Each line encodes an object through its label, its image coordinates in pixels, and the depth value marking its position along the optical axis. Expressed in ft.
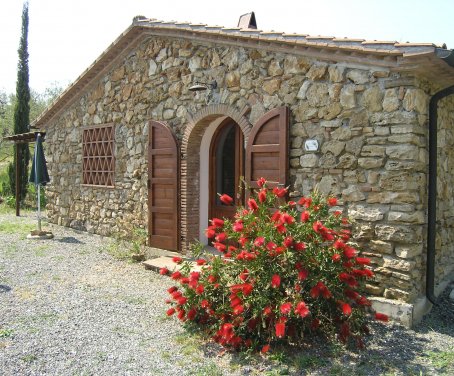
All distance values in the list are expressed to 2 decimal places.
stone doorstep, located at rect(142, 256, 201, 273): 22.54
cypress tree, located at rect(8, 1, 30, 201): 54.70
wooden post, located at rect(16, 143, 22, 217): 46.16
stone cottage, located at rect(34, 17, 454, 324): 15.72
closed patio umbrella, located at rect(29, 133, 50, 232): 33.35
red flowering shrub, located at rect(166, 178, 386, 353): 12.64
